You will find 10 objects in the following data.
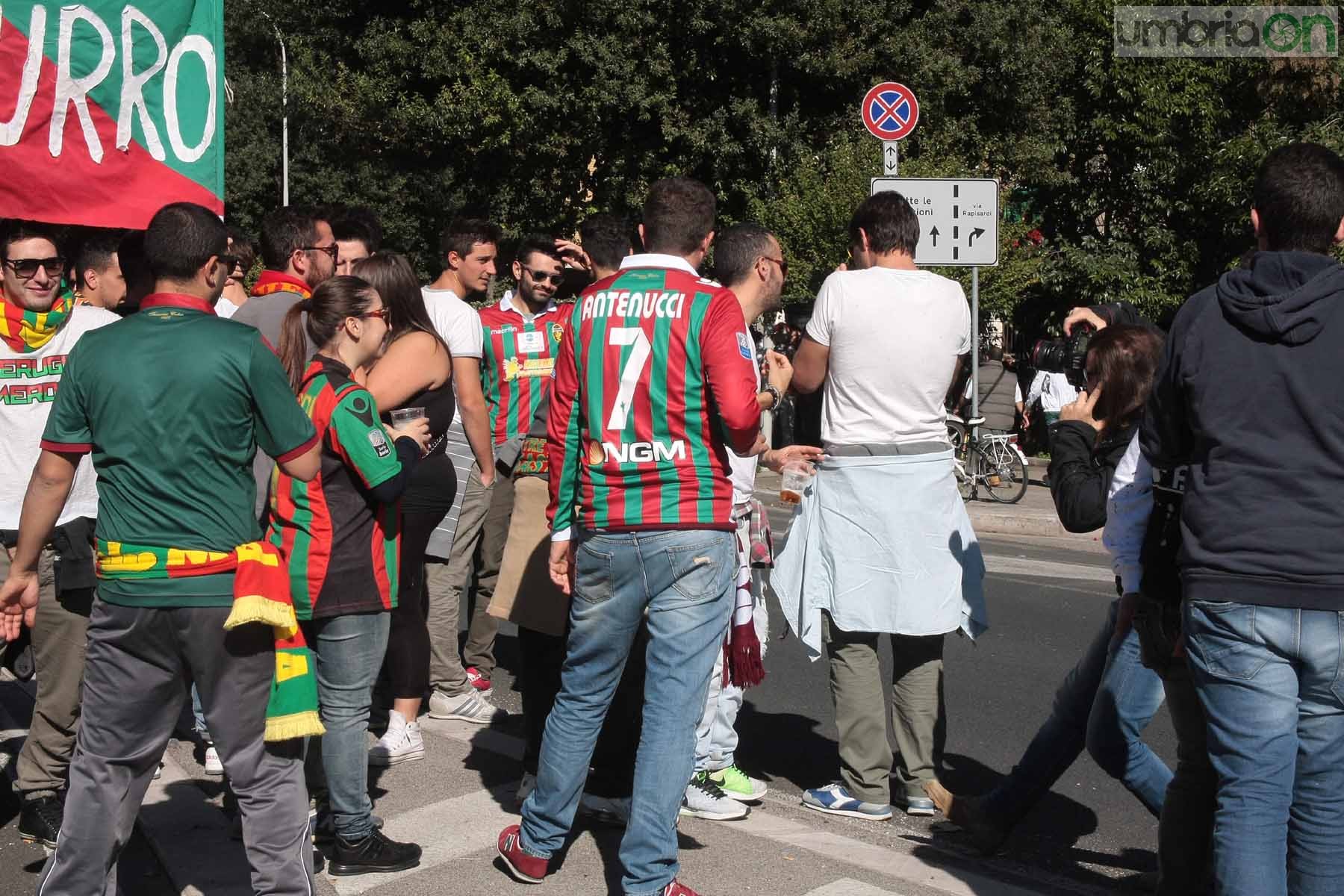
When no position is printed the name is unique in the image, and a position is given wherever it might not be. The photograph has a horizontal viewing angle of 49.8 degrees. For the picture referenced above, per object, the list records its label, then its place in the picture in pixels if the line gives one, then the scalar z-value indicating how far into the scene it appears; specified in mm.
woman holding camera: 4055
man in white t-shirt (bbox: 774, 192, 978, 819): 4820
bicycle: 15844
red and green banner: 5094
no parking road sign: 12680
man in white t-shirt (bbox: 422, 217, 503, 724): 5852
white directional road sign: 13000
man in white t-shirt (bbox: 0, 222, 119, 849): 4629
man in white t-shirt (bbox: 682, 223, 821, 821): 4684
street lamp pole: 32938
